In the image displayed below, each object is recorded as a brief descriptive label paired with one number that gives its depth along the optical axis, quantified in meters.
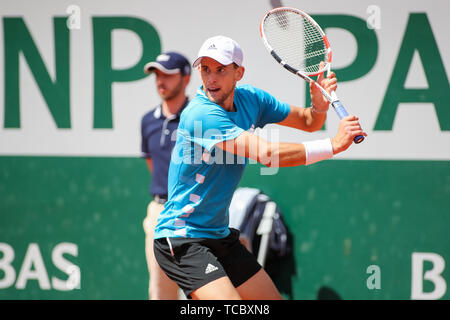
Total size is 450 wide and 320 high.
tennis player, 5.27
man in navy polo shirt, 8.17
